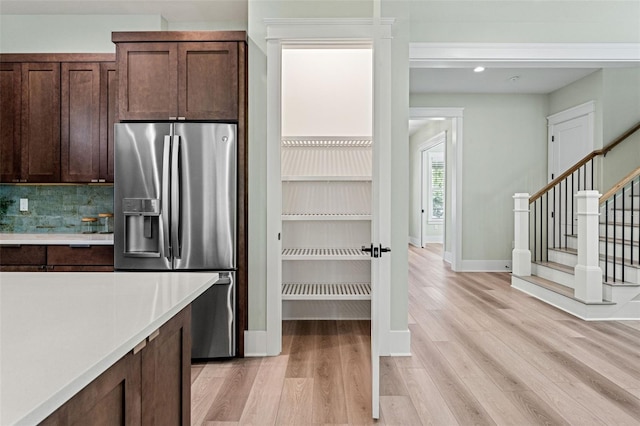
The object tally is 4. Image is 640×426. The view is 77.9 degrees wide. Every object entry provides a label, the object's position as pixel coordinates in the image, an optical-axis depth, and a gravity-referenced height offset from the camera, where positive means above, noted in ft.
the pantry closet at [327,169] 12.73 +1.35
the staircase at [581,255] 13.08 -1.74
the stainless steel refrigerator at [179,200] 9.40 +0.23
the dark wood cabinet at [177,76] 9.57 +3.25
